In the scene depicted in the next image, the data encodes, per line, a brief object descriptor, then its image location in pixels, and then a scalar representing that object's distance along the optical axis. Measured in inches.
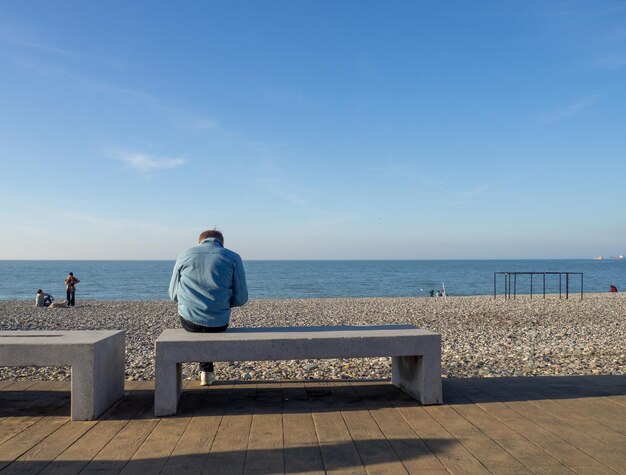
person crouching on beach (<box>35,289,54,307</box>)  961.5
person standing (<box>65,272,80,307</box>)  951.6
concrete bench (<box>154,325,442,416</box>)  166.1
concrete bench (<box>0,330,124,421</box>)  160.4
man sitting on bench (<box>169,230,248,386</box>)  184.4
